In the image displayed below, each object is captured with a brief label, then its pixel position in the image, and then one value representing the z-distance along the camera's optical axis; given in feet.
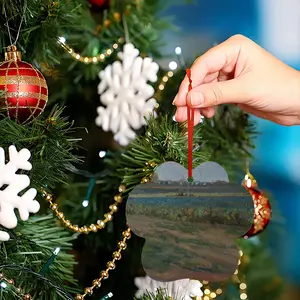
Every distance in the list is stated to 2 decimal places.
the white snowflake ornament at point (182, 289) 2.12
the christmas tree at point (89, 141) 2.01
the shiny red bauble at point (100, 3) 2.66
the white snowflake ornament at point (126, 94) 2.43
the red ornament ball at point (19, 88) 2.05
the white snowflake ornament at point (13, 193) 1.86
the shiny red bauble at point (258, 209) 2.49
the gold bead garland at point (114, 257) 2.15
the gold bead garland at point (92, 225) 2.21
